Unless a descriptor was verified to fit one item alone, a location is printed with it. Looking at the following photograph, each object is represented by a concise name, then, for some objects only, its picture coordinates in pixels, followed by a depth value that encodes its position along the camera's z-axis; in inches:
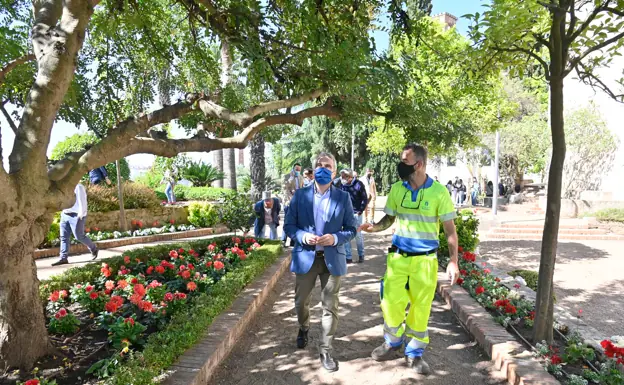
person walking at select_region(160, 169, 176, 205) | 572.4
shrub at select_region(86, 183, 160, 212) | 409.4
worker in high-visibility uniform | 135.9
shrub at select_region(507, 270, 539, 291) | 247.8
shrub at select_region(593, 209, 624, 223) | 541.5
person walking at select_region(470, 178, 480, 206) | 937.5
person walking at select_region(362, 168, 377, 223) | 389.7
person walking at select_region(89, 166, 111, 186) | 344.9
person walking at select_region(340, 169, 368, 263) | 262.2
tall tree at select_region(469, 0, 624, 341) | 137.9
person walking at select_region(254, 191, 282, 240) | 335.0
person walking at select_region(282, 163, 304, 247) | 422.3
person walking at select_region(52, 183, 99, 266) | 277.4
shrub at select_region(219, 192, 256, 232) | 320.5
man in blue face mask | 137.6
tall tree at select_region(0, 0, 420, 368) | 118.6
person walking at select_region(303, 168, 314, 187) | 320.7
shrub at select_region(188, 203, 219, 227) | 478.6
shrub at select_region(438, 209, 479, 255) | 286.6
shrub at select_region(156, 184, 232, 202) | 701.3
